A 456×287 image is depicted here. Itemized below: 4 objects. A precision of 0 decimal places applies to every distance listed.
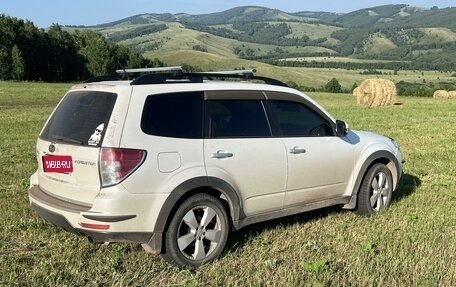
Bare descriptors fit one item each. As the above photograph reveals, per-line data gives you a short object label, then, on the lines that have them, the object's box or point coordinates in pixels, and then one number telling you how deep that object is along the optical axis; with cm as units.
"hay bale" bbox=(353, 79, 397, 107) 3209
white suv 468
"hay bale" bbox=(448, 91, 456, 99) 4273
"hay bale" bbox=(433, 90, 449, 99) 4347
